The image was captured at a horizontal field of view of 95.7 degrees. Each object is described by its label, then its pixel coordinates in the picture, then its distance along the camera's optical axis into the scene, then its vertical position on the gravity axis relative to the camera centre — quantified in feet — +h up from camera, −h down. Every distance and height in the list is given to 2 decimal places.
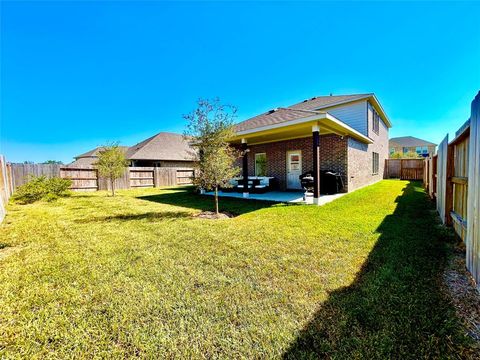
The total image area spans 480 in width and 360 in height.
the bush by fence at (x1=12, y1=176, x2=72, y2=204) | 33.42 -2.23
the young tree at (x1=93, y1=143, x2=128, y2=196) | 39.99 +2.54
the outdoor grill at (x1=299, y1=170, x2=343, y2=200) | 33.99 -1.91
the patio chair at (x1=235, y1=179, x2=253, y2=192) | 38.86 -2.57
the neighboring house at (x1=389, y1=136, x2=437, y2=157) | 130.82 +14.03
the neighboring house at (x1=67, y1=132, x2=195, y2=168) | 73.90 +7.98
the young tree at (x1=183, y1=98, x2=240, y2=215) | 21.20 +3.85
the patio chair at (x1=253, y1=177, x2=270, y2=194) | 38.45 -2.62
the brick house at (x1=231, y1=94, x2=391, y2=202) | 28.70 +5.24
